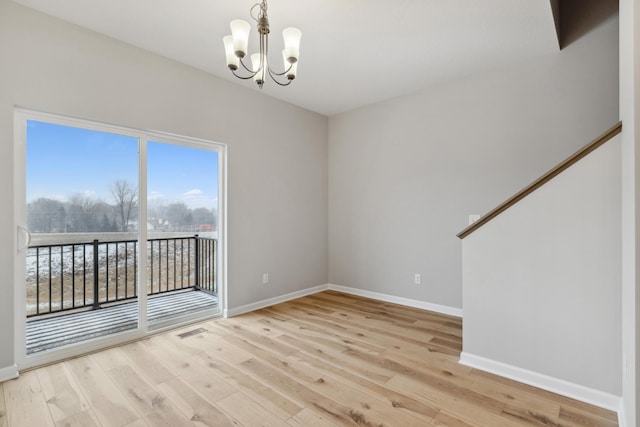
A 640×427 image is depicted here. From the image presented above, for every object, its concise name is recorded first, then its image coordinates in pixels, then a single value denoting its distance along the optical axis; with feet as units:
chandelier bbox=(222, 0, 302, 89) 6.19
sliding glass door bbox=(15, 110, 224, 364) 8.05
